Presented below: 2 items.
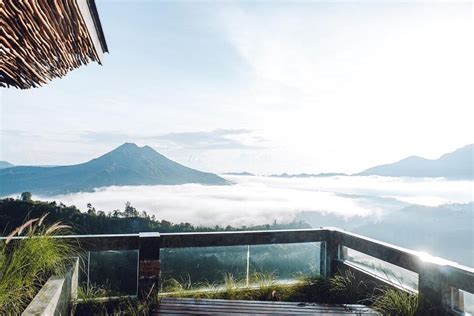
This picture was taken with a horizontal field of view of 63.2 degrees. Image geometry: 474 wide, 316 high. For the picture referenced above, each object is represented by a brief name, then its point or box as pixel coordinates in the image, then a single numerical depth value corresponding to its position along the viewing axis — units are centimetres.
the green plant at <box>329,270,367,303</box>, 473
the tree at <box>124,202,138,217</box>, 3771
